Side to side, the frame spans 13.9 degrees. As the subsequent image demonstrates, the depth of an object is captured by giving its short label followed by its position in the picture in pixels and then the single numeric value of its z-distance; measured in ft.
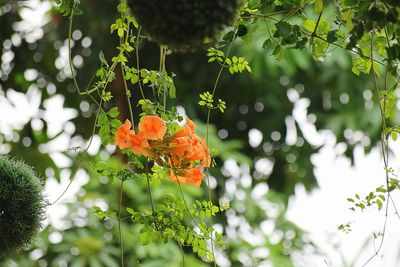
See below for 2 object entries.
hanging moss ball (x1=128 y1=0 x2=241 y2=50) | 8.49
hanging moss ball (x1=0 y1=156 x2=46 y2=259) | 9.93
